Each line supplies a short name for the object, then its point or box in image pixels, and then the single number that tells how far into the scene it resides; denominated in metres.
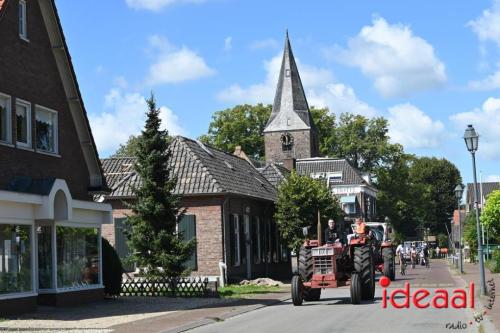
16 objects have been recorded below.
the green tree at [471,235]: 60.07
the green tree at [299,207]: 40.38
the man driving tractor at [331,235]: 23.06
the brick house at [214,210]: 34.72
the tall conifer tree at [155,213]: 28.34
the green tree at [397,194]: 92.88
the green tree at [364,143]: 93.31
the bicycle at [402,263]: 43.38
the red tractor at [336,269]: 22.23
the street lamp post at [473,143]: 24.45
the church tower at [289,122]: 91.25
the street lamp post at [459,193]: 41.20
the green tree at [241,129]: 88.94
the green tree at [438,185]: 107.12
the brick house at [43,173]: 20.75
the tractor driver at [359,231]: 24.38
